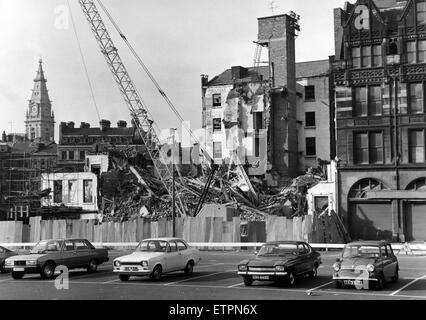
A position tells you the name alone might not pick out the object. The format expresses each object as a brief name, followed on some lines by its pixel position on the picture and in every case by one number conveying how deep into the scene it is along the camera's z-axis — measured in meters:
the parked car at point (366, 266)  18.11
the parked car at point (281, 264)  18.83
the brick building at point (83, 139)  102.62
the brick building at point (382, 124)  46.25
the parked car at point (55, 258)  22.42
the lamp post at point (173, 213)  39.41
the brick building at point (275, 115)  66.31
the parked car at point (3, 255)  25.32
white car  20.69
